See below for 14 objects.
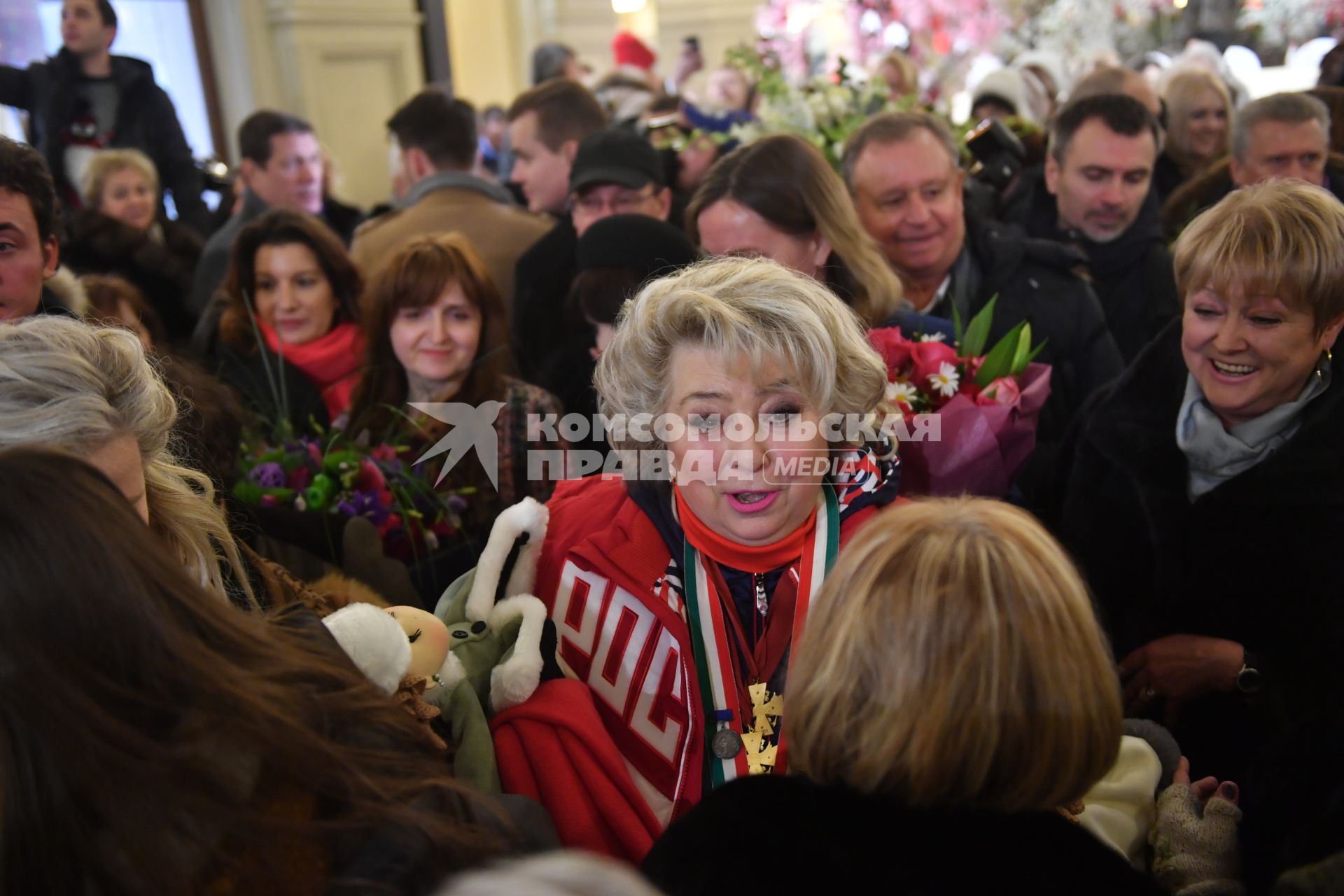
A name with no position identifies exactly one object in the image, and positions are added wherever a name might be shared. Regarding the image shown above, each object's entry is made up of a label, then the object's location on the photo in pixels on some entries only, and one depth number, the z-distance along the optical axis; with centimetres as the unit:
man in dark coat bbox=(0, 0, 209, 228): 481
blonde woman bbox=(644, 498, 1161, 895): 108
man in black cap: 337
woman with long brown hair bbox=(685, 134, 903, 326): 265
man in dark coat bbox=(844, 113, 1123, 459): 292
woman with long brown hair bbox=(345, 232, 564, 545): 270
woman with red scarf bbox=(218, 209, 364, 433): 304
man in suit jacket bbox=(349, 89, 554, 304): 386
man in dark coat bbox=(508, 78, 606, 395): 430
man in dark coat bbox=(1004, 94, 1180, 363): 329
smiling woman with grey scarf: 188
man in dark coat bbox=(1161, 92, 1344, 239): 341
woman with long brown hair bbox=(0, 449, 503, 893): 96
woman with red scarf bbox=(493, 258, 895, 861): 174
